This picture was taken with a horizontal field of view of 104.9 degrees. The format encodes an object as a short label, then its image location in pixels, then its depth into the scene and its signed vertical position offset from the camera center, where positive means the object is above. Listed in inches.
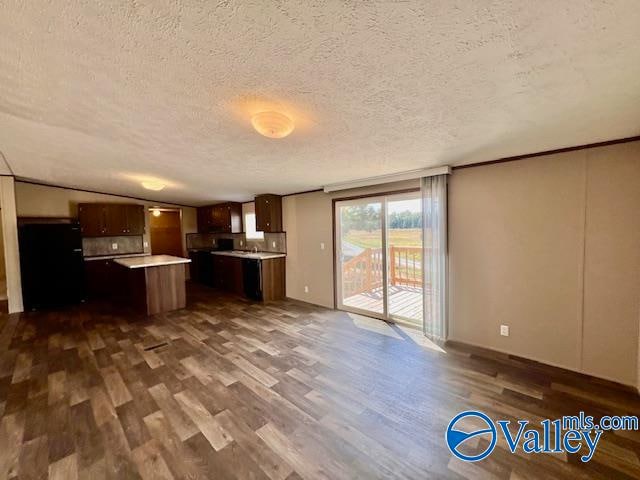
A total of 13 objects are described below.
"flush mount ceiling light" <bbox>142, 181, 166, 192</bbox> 160.2 +32.3
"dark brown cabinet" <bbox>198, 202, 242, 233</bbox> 247.3 +14.2
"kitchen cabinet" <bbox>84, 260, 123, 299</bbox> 210.4 -38.4
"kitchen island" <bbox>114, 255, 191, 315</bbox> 165.9 -35.8
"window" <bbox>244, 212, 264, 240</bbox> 241.0 +3.7
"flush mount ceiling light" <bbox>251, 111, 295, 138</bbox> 67.8 +29.9
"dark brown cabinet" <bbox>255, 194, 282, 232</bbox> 202.1 +14.4
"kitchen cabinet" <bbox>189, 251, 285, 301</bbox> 195.8 -39.3
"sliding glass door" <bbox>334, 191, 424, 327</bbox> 142.7 -18.4
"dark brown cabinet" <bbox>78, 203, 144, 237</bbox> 212.1 +14.2
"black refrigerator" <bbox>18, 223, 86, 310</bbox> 176.9 -21.0
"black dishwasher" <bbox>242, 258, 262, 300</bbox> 194.9 -38.4
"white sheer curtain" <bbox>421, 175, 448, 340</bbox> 119.3 -14.5
